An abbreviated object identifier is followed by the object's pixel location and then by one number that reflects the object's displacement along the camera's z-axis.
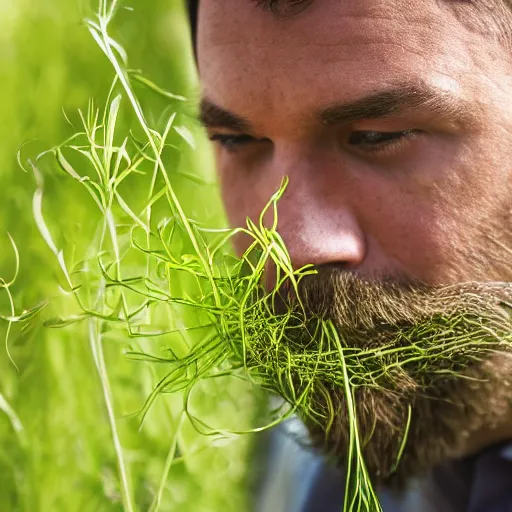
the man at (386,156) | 0.51
